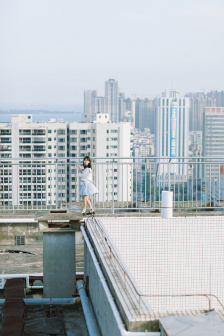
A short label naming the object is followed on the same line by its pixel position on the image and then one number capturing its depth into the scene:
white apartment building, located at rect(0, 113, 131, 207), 108.19
